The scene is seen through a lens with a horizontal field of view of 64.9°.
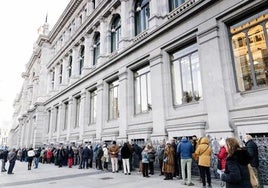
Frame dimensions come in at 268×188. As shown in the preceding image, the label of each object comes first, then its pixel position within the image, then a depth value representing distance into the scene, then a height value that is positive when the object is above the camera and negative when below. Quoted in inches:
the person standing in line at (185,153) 307.4 -23.8
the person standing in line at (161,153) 379.9 -28.4
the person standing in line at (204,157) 279.9 -28.2
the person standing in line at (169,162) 342.0 -40.0
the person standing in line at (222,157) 233.4 -23.5
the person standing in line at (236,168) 123.8 -19.0
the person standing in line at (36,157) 656.4 -52.2
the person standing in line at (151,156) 386.9 -33.7
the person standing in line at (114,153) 458.3 -31.6
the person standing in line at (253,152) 231.5 -18.8
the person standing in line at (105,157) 507.5 -43.9
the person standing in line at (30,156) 612.4 -45.1
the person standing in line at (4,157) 595.7 -45.8
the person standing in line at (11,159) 528.1 -45.1
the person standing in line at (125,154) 425.7 -32.1
